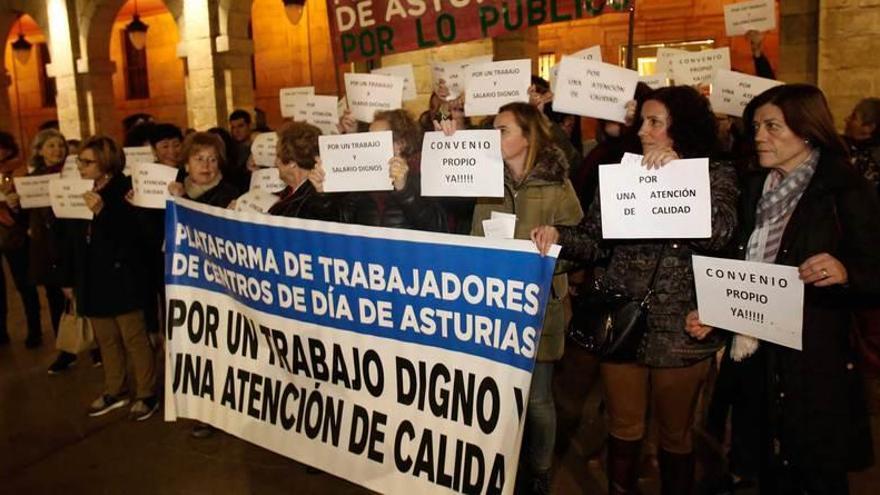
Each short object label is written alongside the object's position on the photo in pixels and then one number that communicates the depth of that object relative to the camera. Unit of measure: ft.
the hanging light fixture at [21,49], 55.11
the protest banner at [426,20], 14.01
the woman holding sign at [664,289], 9.06
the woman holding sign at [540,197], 10.65
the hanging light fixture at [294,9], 34.30
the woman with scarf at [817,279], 8.05
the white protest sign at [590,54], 14.74
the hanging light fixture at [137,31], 46.65
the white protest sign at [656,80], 15.53
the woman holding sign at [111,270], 15.85
